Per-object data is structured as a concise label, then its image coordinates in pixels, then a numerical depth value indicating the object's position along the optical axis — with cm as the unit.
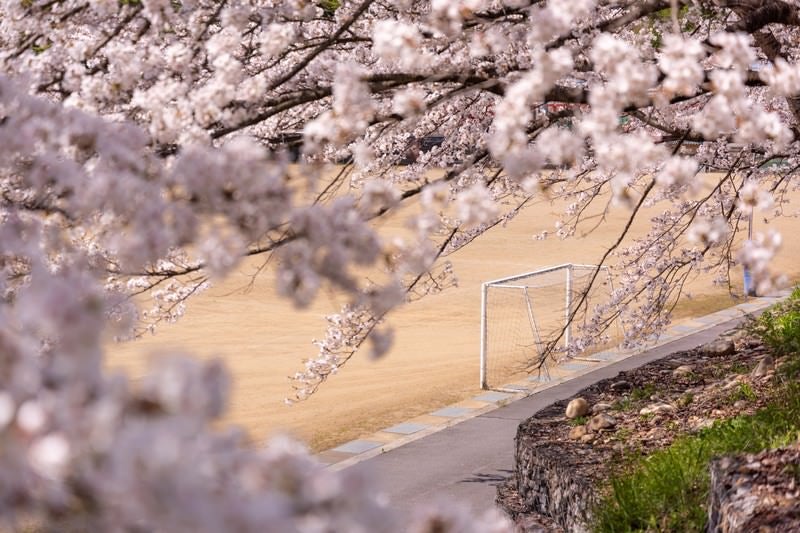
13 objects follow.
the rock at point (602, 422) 1388
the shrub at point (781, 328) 1509
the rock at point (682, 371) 1647
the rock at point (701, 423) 1280
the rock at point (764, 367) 1441
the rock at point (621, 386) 1631
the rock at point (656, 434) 1301
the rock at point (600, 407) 1498
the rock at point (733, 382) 1440
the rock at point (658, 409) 1406
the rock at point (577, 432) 1395
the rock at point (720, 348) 1789
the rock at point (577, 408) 1498
